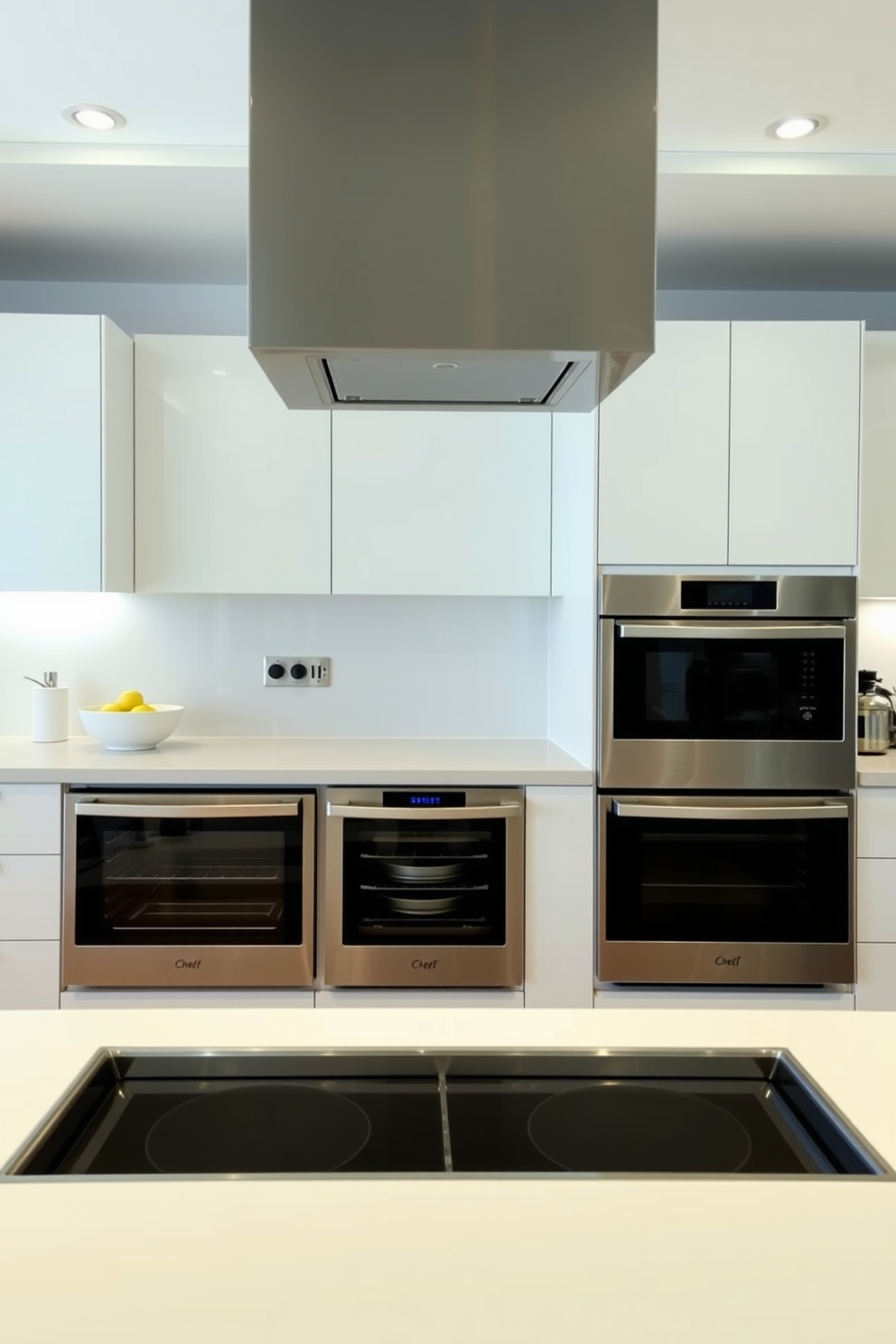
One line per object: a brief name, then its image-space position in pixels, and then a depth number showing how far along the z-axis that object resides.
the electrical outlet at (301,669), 3.33
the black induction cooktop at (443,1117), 0.95
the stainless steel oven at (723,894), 2.66
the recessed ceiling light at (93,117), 2.28
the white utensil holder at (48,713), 3.10
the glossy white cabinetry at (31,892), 2.63
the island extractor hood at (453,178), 1.08
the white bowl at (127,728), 2.88
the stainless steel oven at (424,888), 2.64
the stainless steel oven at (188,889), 2.64
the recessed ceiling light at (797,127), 2.32
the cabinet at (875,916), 2.67
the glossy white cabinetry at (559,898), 2.67
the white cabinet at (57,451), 2.83
